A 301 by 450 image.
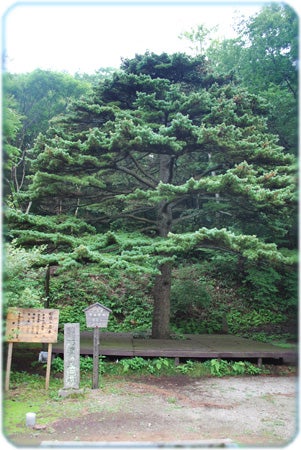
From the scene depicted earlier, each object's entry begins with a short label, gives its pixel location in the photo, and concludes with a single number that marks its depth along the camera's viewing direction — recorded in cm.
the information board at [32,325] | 521
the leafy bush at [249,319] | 987
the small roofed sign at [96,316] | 522
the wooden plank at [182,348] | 623
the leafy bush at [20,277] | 484
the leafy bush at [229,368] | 612
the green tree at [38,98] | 1512
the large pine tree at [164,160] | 600
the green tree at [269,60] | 1010
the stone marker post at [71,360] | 486
